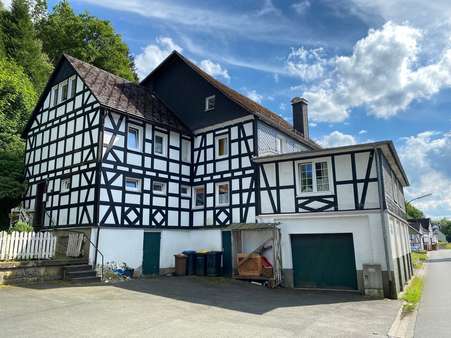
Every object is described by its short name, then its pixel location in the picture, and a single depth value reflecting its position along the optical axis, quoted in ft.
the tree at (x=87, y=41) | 117.29
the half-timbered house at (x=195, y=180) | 47.60
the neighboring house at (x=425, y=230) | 224.47
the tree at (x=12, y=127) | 65.98
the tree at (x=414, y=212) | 353.10
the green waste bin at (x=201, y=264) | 56.78
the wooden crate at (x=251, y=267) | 49.85
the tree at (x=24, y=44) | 101.09
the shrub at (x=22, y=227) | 49.83
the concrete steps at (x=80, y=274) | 45.65
